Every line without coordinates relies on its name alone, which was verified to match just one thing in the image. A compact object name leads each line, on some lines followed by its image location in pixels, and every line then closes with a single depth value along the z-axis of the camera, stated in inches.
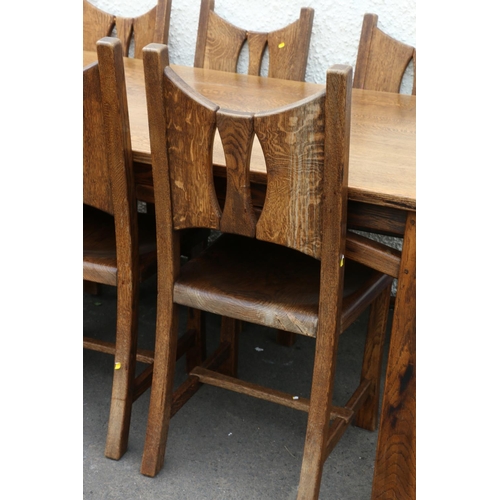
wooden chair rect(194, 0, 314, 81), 96.1
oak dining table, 51.2
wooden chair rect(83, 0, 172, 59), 106.5
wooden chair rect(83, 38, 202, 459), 56.2
